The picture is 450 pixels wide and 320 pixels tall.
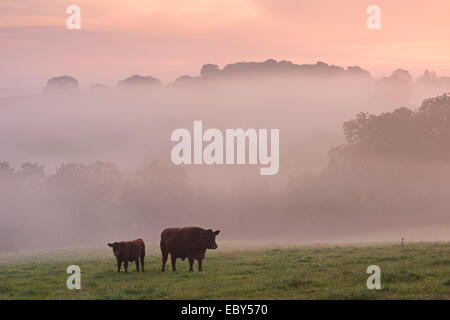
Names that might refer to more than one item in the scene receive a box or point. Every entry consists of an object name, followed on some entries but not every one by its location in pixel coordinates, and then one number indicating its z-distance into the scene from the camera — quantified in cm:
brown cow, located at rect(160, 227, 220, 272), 2861
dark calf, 2881
